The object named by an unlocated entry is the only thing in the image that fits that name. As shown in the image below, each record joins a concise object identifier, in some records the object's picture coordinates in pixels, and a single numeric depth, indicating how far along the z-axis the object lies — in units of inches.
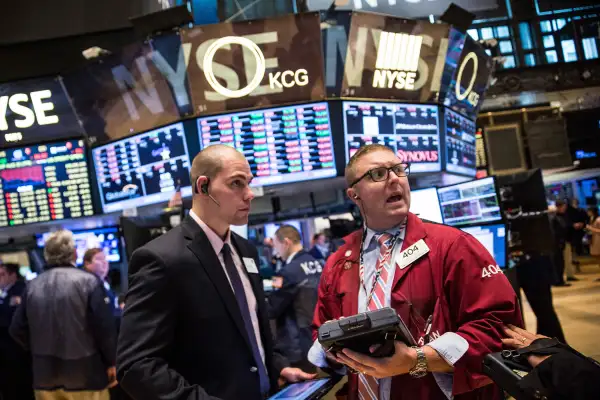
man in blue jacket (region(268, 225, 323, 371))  187.3
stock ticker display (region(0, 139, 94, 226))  234.5
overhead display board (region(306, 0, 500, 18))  267.6
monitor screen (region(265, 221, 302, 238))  266.8
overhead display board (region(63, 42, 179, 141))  200.5
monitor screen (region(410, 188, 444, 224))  174.1
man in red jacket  62.7
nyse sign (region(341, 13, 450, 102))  201.5
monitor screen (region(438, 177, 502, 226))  154.9
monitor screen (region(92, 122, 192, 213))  205.2
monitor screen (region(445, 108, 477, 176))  237.3
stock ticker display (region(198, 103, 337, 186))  201.2
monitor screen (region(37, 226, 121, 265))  249.8
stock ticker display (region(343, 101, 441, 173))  207.8
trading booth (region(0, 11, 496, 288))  195.5
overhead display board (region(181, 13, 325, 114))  192.5
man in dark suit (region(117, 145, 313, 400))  66.2
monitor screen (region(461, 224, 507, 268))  152.2
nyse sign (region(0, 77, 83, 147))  234.4
